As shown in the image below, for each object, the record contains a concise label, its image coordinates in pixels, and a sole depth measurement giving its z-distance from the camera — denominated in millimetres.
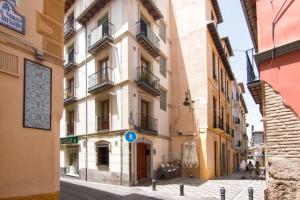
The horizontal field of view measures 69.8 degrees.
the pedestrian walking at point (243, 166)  15817
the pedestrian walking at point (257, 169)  14650
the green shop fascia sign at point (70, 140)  13844
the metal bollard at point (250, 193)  7294
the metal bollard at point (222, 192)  7382
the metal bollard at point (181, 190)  8848
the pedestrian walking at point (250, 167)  17168
